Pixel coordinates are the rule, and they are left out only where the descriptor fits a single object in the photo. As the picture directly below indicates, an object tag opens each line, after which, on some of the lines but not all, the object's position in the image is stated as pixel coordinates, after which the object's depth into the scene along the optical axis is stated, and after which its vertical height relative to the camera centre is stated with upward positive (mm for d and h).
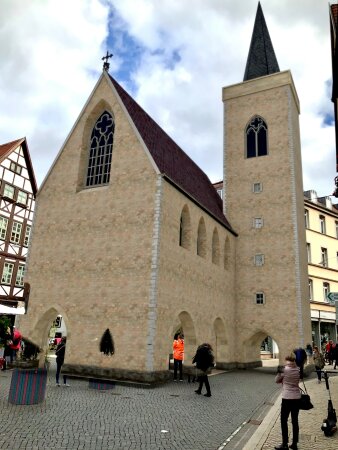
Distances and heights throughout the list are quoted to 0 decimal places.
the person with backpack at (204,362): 13461 -851
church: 17125 +5184
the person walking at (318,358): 18870 -781
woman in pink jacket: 7125 -1077
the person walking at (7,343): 17720 -711
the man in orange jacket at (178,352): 16672 -691
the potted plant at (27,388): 10227 -1542
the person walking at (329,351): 28569 -565
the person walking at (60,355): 13828 -870
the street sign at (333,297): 10164 +1200
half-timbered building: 31828 +9536
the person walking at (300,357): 18562 -714
